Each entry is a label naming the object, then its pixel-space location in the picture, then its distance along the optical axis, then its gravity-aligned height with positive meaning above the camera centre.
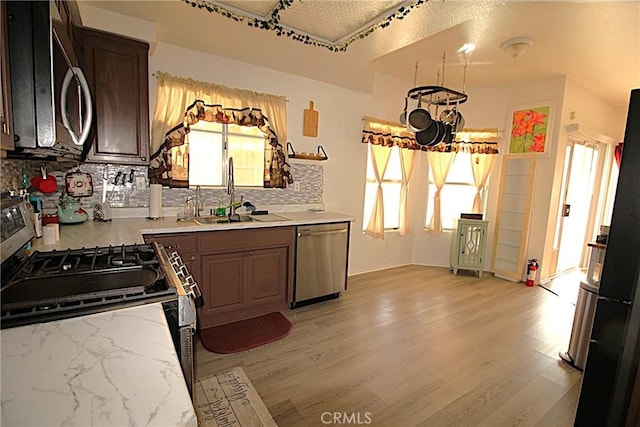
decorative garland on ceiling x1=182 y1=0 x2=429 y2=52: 1.66 +0.94
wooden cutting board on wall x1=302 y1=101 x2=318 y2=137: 3.50 +0.69
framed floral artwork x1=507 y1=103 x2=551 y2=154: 3.91 +0.85
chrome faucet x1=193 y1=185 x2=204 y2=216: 2.88 -0.28
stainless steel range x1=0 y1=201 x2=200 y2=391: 0.91 -0.42
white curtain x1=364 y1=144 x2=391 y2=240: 4.13 -0.18
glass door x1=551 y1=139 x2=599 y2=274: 4.30 -0.11
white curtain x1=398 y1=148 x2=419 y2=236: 4.38 -0.01
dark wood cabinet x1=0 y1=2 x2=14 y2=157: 0.84 +0.20
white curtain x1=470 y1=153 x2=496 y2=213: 4.36 +0.30
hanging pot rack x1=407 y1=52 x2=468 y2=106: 2.72 +0.88
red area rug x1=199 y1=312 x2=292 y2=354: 2.37 -1.30
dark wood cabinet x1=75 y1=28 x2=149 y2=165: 2.17 +0.58
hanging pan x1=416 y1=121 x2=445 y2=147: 3.28 +0.59
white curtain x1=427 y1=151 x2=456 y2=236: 4.46 +0.23
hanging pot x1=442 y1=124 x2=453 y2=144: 3.30 +0.60
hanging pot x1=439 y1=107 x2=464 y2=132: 3.29 +0.77
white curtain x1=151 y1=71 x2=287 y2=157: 2.67 +0.74
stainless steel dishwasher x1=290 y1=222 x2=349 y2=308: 3.01 -0.83
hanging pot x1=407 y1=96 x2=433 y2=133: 3.17 +0.71
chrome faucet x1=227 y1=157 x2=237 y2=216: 2.94 -0.10
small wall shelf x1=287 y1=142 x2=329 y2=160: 3.41 +0.30
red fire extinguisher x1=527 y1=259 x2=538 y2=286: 3.99 -1.02
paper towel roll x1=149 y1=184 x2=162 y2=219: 2.61 -0.24
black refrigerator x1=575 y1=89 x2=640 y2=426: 1.41 -0.54
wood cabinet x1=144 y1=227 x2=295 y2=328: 2.43 -0.79
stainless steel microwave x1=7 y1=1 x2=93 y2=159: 0.92 +0.29
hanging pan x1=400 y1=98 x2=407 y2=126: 3.28 +0.74
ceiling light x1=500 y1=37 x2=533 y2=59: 2.81 +1.39
